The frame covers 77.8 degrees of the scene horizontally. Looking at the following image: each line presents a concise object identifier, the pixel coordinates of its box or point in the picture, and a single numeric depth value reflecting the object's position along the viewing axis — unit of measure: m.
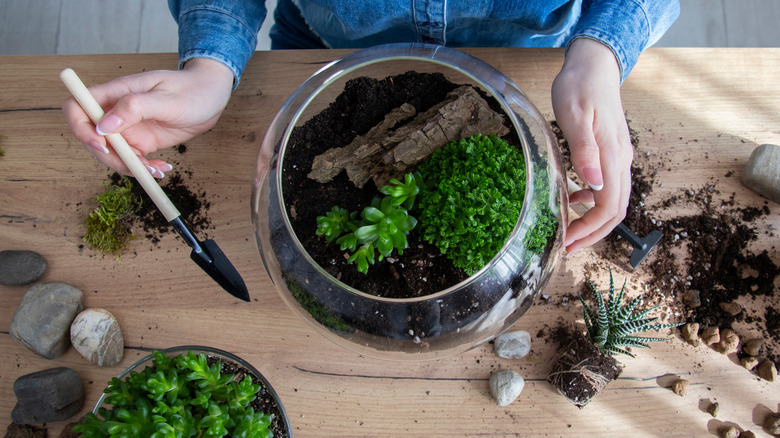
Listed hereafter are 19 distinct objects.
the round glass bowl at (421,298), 0.75
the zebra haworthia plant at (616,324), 0.98
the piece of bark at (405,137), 0.76
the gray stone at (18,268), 1.04
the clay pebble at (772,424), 0.98
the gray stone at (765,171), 1.01
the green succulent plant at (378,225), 0.70
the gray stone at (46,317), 1.01
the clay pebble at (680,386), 1.00
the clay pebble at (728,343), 1.01
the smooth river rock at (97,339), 1.02
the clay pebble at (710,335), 1.01
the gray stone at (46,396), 0.98
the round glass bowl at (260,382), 0.92
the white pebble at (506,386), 0.98
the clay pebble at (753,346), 1.01
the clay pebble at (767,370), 1.00
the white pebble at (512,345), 1.01
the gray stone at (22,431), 1.00
